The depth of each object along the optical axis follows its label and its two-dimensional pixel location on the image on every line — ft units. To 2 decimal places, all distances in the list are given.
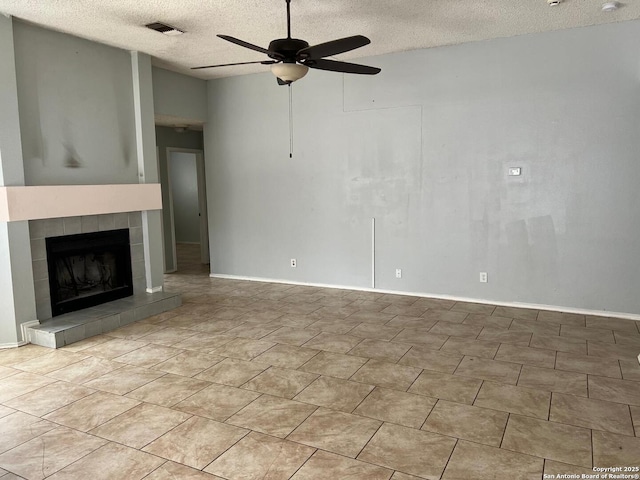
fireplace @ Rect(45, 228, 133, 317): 14.90
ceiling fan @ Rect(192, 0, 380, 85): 9.85
